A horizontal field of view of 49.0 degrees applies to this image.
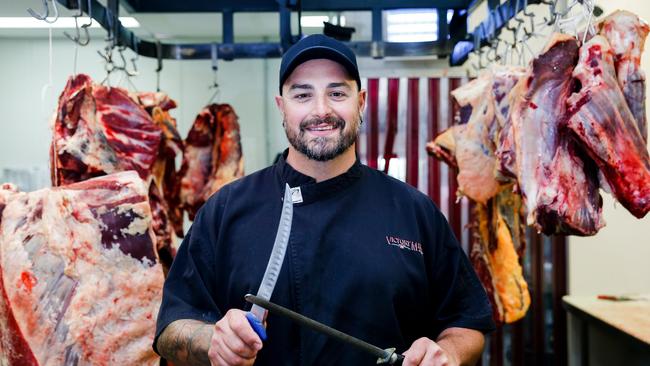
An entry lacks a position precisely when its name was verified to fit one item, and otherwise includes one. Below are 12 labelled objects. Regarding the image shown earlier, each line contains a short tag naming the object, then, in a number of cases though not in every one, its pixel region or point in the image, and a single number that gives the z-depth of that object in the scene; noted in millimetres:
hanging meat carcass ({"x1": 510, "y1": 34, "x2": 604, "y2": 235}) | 2123
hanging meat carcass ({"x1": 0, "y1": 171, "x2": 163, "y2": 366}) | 2189
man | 1933
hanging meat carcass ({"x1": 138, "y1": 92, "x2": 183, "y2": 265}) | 3145
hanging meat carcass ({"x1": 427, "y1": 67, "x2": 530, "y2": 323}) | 2986
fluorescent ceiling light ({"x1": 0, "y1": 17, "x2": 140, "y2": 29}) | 3852
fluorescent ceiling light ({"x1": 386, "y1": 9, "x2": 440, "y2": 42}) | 4332
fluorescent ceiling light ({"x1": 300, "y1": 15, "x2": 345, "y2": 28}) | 4590
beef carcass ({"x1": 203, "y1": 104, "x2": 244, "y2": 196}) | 3928
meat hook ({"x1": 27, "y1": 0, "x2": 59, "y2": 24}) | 2326
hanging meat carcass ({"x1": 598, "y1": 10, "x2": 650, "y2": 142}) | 2193
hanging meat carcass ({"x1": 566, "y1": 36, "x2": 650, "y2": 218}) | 2078
